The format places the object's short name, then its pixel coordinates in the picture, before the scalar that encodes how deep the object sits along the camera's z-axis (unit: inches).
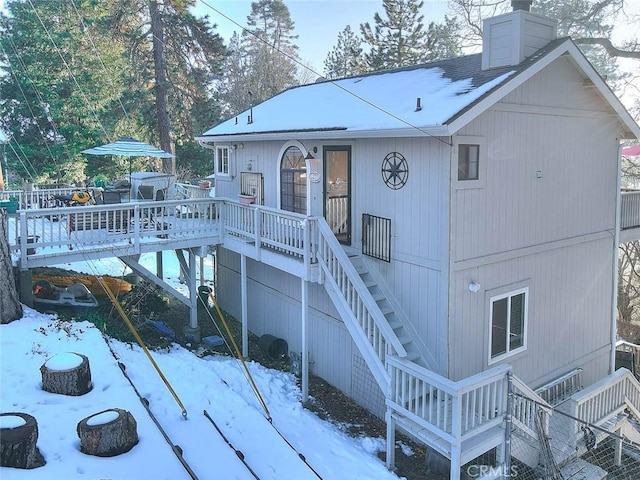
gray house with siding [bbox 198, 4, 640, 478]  313.1
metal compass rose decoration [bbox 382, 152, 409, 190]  340.5
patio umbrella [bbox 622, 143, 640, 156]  576.2
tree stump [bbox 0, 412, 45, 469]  197.8
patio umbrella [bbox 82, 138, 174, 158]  558.3
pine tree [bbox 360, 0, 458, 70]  1234.6
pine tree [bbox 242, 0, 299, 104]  1379.2
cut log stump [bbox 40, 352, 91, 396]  272.5
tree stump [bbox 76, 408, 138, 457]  223.5
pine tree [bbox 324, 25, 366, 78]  1492.4
